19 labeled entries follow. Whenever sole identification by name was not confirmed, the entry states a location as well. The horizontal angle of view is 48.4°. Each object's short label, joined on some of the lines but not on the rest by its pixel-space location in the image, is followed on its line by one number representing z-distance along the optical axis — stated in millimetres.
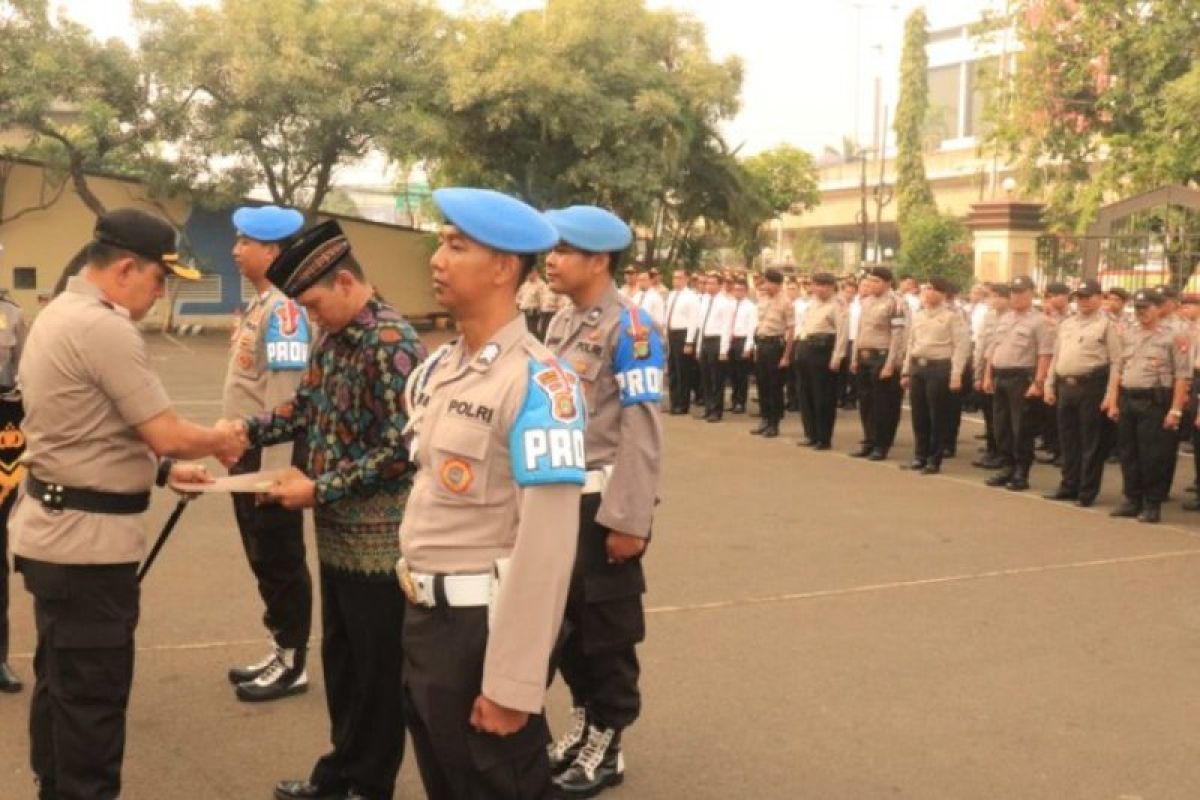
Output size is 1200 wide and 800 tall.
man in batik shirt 3934
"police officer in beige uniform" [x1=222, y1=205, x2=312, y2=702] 5191
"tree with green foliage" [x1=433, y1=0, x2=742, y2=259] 27406
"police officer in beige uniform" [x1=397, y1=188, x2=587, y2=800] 2805
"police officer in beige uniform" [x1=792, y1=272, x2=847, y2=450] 13664
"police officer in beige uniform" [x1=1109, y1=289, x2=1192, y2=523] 9977
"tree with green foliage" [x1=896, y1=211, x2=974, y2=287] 26567
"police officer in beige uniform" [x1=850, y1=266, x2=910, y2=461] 12883
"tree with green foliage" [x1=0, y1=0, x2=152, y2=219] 26281
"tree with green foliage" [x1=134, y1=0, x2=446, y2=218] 27672
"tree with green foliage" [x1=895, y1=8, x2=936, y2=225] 49594
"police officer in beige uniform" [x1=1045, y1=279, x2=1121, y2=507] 10477
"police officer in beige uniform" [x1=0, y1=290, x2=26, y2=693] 5305
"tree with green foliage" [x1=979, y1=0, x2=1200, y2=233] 19047
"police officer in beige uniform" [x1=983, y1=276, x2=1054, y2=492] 11398
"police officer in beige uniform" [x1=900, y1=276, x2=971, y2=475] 12273
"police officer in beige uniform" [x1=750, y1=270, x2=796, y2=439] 14867
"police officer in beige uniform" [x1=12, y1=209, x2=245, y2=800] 3713
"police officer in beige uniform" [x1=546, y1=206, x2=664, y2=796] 4426
